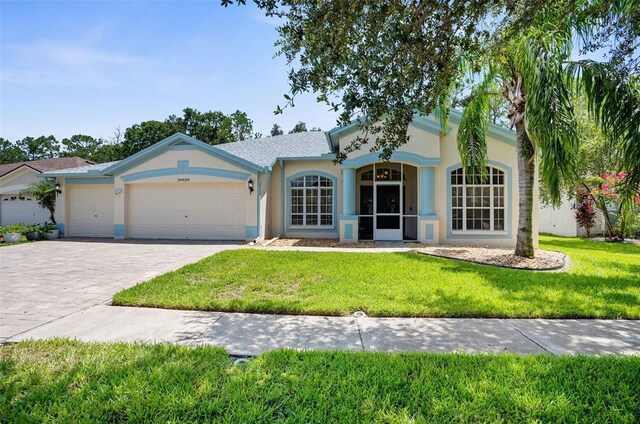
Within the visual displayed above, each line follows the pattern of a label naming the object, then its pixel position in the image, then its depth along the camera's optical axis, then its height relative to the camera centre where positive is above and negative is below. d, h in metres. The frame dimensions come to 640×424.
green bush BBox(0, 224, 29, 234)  14.05 -0.63
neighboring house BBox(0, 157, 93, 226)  18.02 +0.84
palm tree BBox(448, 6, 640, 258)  6.76 +2.57
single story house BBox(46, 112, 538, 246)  13.41 +0.90
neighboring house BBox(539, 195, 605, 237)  19.44 -0.62
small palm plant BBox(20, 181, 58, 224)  15.51 +0.99
